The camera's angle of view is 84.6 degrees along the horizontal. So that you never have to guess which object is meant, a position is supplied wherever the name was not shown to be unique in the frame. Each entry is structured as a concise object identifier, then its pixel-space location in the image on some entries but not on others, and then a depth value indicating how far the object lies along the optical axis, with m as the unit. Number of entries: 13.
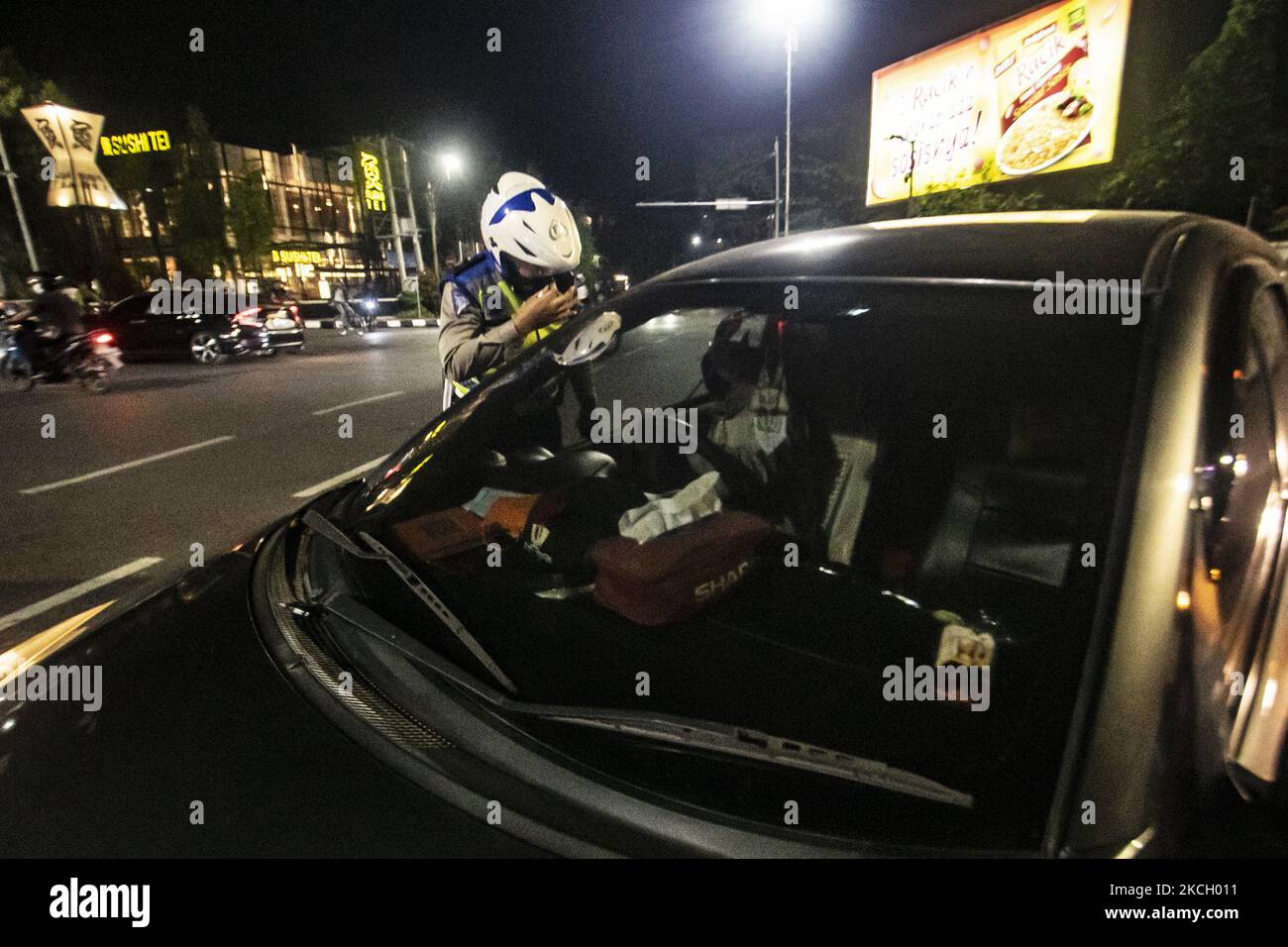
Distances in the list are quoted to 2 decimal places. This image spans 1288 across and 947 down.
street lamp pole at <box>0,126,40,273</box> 20.93
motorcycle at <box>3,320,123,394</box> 9.85
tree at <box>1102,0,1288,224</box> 18.25
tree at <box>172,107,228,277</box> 34.59
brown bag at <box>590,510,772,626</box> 1.34
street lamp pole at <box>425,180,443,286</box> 30.14
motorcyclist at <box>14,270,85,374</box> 9.79
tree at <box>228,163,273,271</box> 35.06
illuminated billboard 19.16
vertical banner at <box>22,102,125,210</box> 19.78
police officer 3.06
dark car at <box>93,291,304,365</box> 13.43
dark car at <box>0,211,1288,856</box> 0.89
